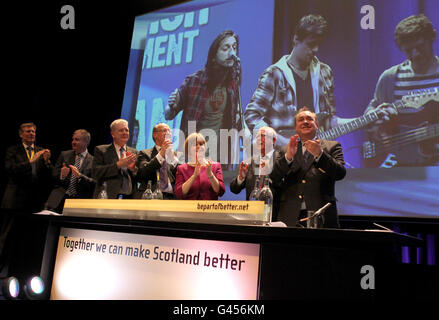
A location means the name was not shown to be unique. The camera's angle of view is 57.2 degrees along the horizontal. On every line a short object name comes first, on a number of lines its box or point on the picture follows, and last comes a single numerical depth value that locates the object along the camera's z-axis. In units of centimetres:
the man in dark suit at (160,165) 282
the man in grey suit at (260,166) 252
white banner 173
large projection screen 330
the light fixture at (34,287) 245
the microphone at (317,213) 172
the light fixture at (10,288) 246
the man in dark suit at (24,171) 442
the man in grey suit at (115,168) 309
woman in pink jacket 264
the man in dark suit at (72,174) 375
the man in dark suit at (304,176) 237
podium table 141
